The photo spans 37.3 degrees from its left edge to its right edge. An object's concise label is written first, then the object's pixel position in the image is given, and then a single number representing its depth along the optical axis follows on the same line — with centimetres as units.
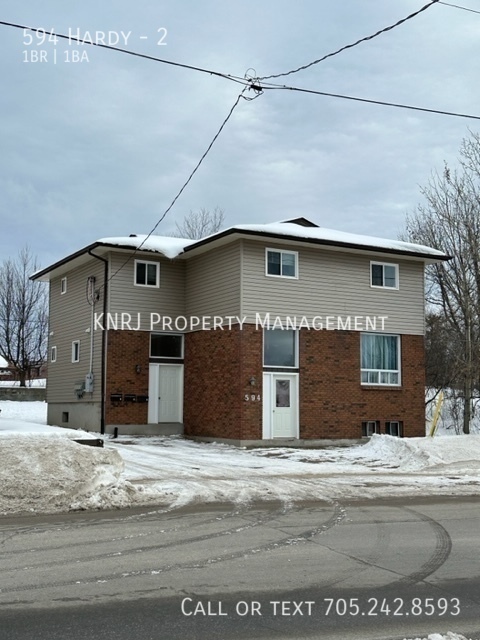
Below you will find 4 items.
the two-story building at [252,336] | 2180
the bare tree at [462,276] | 2739
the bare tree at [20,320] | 4981
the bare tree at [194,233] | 4670
